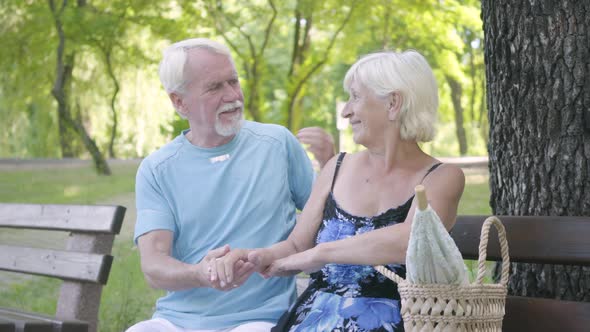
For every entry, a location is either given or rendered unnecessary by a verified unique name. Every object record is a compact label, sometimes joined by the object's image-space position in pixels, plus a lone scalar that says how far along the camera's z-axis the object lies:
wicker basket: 2.09
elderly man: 2.97
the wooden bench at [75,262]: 3.09
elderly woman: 2.47
